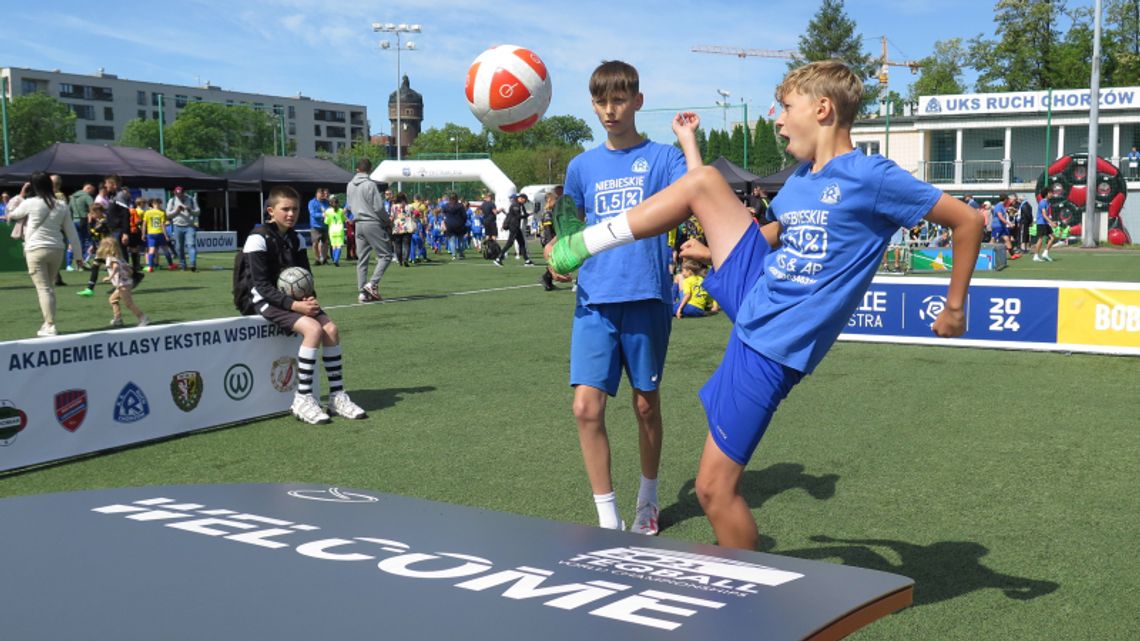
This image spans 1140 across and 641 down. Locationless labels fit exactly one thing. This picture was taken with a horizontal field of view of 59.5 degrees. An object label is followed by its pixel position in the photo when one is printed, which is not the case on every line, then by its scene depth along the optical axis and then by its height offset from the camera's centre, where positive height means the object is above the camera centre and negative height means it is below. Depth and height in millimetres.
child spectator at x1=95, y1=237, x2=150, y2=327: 12188 -341
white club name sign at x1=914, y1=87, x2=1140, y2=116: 49375 +7468
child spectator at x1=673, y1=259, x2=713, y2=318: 13484 -660
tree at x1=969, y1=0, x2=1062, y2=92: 64062 +13004
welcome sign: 1541 -581
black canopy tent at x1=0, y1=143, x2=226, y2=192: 26859 +2280
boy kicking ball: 3021 -42
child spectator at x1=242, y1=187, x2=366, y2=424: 7020 -444
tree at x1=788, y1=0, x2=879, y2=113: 85125 +17847
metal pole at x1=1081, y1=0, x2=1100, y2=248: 34262 +3511
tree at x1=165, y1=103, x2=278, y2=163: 103438 +12302
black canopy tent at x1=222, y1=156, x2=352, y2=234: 32219 +2430
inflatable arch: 39562 +3063
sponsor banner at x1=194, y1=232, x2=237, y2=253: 31953 +228
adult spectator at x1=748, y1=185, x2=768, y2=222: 21172 +993
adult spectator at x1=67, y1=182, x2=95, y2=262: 21380 +978
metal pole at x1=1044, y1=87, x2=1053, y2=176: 45262 +6119
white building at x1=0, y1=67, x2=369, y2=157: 120375 +19637
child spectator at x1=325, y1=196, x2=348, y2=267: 25703 +583
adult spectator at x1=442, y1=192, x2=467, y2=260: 28672 +868
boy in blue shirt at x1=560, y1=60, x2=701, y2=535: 4219 -164
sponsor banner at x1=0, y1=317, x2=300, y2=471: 5766 -870
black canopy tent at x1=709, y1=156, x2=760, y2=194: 31386 +2220
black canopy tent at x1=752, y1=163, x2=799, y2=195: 31750 +2111
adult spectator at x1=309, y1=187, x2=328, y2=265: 26156 +738
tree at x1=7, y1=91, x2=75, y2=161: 88875 +11442
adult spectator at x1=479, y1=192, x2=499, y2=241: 27453 +832
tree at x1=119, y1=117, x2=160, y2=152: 104750 +12208
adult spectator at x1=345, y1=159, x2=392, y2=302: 14344 +456
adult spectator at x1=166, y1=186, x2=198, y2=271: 23000 +513
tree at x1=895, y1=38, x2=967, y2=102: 86312 +15382
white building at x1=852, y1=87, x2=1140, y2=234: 49344 +5933
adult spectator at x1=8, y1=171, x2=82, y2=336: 11250 +143
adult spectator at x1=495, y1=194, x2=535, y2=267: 25016 +654
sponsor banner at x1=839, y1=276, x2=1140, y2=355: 9758 -706
